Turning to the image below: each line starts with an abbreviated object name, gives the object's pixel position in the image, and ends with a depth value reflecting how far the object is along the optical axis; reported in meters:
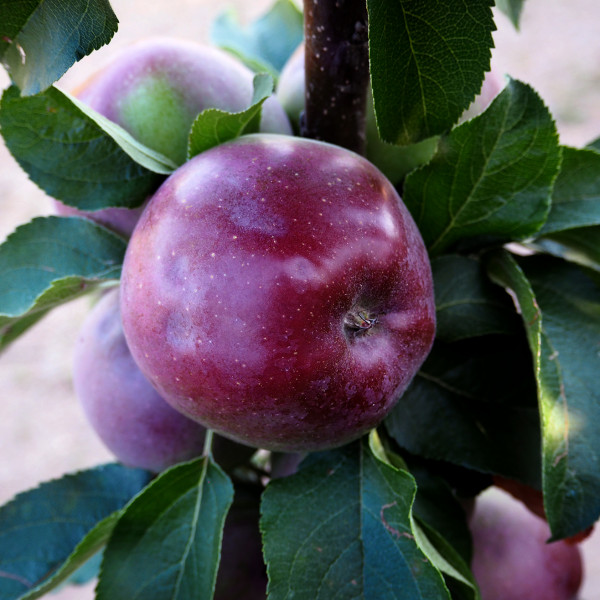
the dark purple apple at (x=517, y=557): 0.61
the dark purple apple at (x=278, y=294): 0.33
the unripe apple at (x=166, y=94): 0.45
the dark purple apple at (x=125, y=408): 0.49
